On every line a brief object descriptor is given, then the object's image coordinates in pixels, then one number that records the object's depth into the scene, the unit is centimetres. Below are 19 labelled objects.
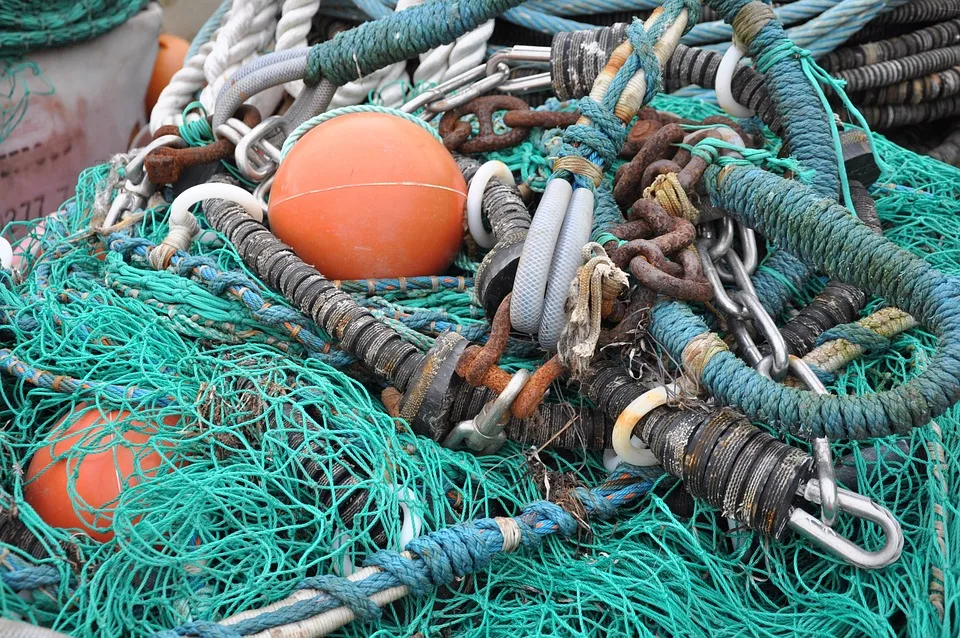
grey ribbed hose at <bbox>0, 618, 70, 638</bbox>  94
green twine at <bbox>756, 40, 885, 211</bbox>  144
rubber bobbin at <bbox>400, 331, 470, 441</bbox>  124
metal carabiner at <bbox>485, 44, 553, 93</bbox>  179
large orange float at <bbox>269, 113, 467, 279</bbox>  143
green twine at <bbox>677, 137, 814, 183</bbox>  136
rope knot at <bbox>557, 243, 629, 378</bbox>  117
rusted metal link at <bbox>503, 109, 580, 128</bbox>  165
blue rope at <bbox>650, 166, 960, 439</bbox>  102
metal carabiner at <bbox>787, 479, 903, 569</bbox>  106
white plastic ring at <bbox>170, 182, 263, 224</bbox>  152
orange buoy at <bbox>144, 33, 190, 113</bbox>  265
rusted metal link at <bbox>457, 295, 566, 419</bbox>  121
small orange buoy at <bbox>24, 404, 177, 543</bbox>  117
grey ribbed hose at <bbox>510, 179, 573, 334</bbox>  121
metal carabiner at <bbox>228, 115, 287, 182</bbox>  165
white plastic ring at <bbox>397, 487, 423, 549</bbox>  115
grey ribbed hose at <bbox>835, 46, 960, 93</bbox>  187
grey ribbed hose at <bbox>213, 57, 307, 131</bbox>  169
